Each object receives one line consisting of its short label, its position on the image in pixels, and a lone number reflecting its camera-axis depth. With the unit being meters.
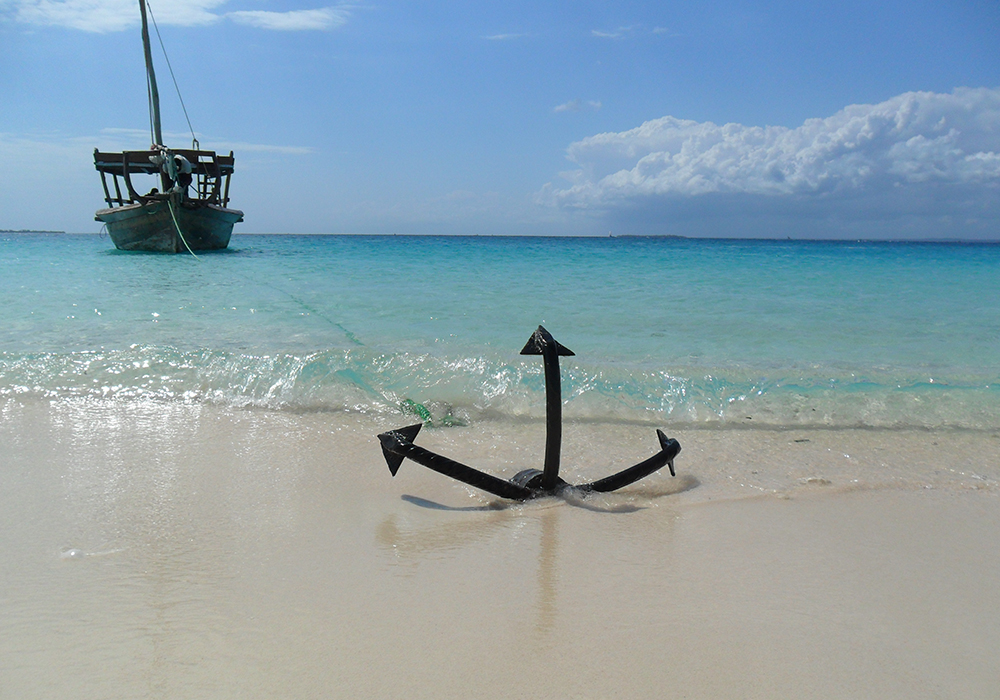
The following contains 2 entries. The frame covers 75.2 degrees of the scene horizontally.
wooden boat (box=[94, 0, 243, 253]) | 19.92
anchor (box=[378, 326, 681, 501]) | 2.66
